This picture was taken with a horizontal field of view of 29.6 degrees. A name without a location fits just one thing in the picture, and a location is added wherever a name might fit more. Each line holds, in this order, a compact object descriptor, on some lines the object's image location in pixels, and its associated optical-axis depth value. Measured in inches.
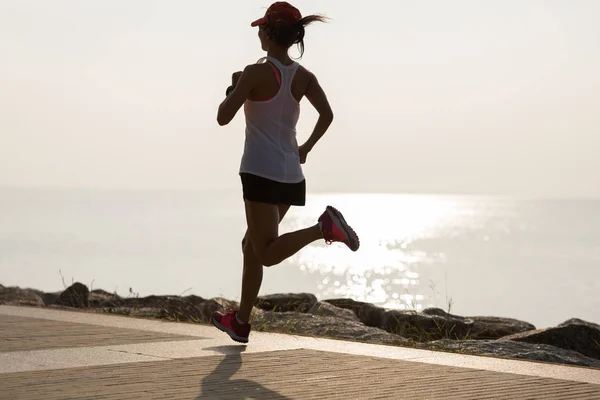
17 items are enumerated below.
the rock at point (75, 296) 452.1
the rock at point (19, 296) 438.9
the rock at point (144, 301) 451.2
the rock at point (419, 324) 395.2
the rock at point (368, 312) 427.7
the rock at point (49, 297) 511.8
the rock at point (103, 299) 454.3
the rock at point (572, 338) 351.3
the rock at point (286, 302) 465.8
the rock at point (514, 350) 293.9
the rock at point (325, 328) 334.0
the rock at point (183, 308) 381.5
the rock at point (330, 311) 412.5
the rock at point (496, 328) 414.9
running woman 256.4
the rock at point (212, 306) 414.0
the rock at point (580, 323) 372.2
